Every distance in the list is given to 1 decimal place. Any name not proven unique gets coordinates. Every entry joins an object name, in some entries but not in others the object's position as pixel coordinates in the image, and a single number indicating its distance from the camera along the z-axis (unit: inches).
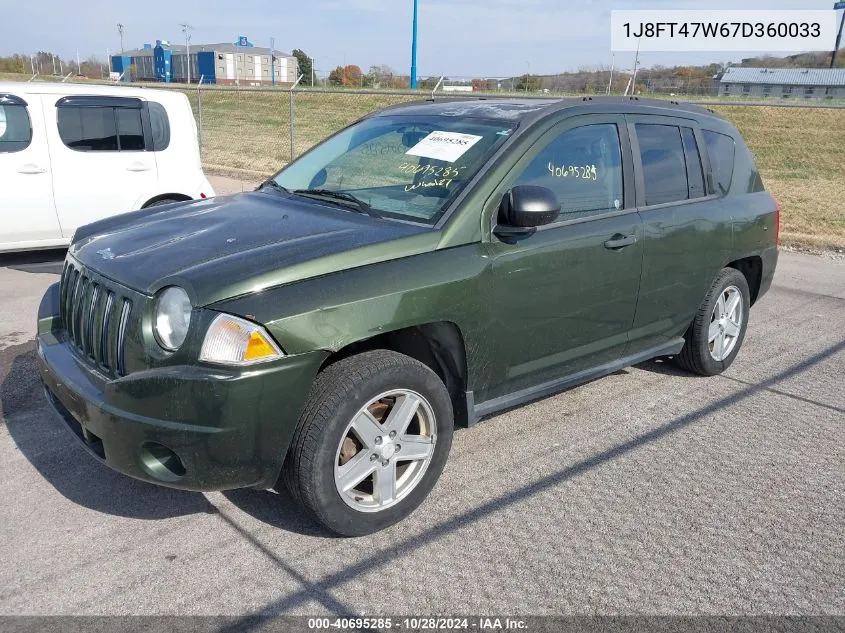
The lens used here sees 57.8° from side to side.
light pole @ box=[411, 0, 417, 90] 1585.1
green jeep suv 112.5
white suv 289.4
